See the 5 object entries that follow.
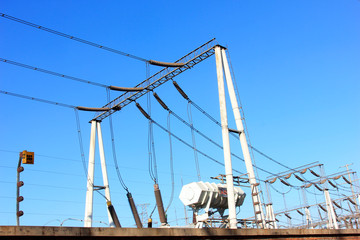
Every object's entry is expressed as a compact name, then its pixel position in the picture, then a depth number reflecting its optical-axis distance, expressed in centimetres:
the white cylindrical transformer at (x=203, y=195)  1920
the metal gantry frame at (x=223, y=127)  1748
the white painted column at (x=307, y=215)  4666
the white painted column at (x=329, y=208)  3812
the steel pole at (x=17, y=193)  1206
